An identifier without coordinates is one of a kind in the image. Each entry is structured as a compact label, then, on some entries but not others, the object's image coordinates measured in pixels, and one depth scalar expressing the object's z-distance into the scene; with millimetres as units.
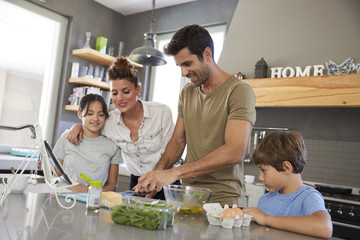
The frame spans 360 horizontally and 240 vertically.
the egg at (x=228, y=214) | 1043
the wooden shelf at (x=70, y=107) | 4204
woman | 1889
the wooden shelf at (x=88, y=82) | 4220
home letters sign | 3295
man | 1443
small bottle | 1104
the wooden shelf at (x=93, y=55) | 4262
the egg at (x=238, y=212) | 1074
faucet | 1139
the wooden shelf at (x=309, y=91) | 2946
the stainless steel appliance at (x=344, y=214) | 2594
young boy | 1267
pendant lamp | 2955
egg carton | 1043
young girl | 1951
